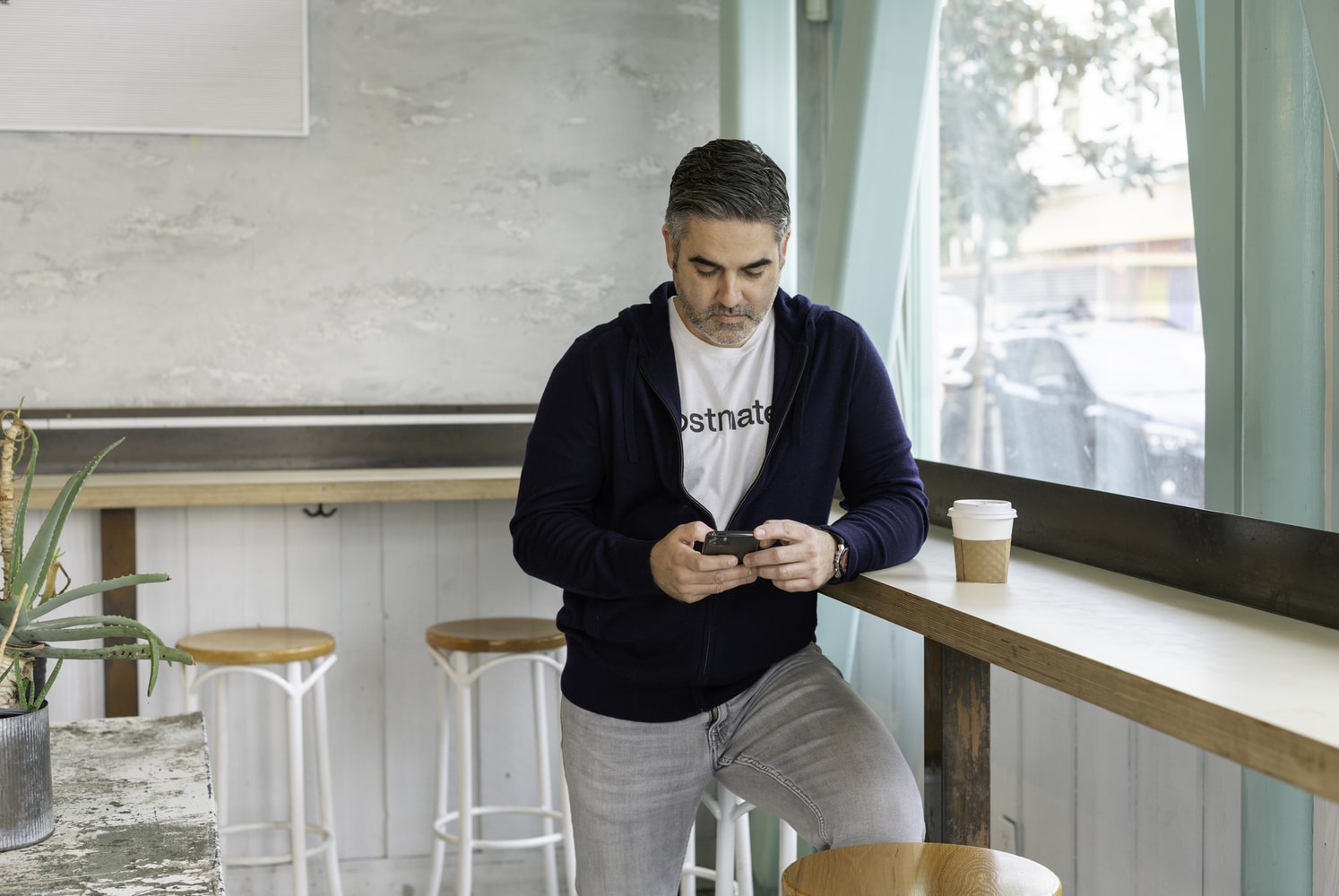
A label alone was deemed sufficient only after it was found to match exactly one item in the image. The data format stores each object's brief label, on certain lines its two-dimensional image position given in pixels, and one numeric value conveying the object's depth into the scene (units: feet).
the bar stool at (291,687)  9.20
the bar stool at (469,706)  9.26
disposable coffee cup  5.46
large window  7.82
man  6.05
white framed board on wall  10.45
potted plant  3.77
